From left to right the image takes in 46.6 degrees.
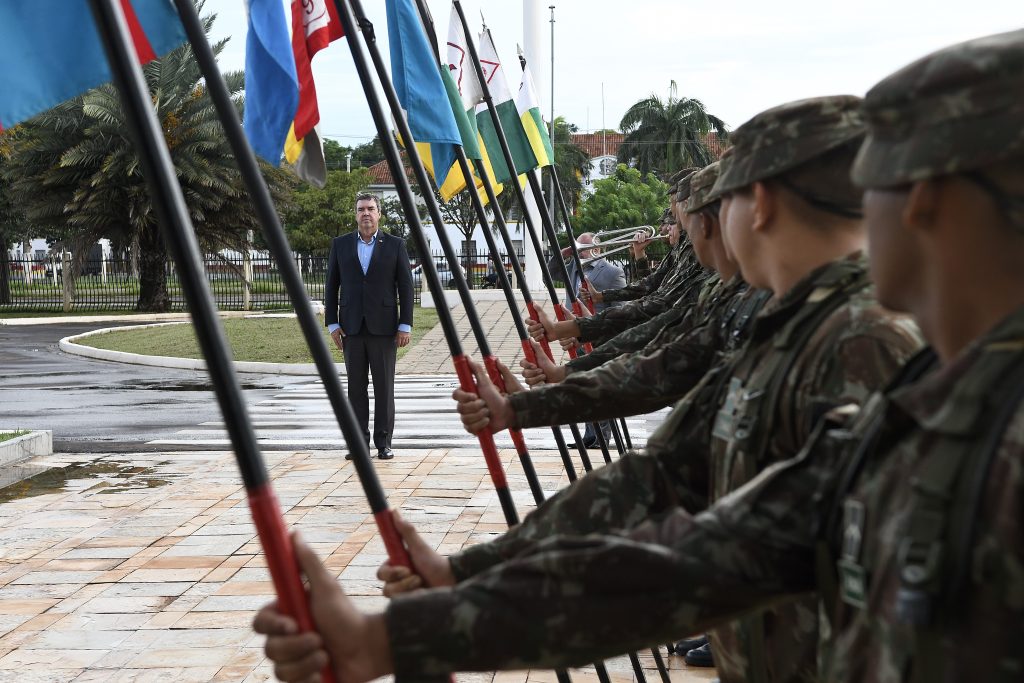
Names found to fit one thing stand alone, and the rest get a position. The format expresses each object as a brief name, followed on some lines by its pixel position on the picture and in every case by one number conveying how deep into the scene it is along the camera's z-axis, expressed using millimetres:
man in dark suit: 10141
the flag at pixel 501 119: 8594
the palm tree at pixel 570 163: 71812
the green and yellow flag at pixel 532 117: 9703
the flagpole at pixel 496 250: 5062
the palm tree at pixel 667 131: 71812
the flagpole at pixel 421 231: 3439
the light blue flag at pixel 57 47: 3426
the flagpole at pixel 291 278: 2363
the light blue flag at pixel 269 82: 3854
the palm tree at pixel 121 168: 30094
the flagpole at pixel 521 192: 6414
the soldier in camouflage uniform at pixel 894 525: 1279
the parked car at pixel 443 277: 38659
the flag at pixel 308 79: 4125
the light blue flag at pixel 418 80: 5410
